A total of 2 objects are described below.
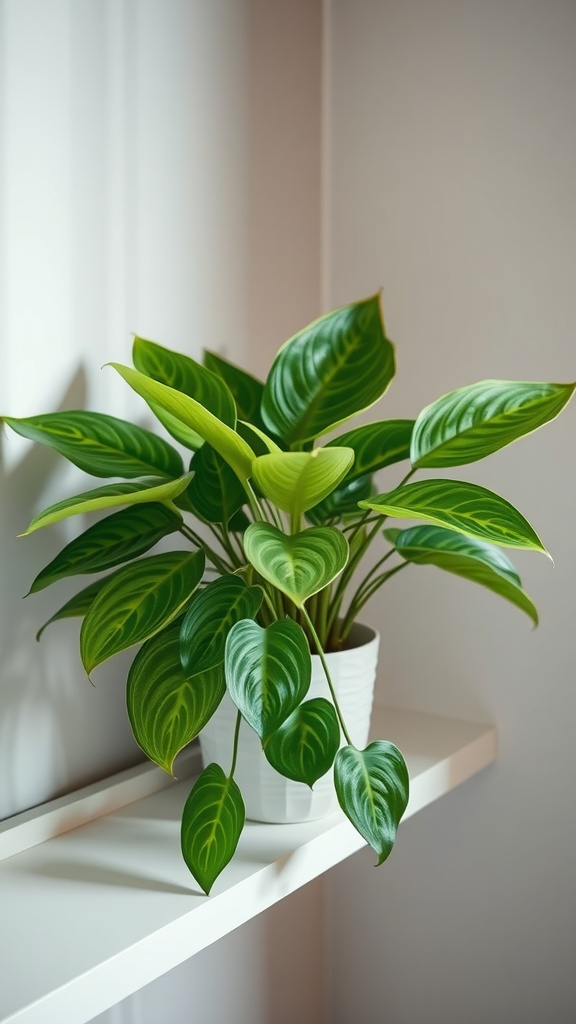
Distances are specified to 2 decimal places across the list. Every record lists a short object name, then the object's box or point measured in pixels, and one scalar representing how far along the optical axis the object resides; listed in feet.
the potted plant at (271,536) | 2.60
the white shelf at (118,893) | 2.40
